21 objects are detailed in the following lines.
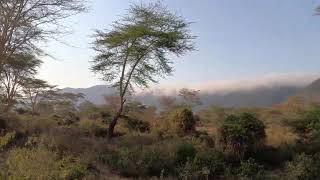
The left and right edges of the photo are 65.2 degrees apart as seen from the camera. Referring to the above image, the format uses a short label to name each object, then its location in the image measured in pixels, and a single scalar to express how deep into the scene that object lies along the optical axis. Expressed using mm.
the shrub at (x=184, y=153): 7110
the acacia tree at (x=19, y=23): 9989
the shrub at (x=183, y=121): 10999
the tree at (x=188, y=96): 33683
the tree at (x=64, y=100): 29832
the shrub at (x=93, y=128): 11410
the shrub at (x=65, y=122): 13584
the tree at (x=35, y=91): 22836
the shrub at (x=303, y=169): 5927
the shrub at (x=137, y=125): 13129
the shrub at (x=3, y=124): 10037
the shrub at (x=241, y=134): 7381
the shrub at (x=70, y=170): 4218
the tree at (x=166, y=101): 32569
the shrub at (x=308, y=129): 7537
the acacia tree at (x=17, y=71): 15403
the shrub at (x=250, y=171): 6066
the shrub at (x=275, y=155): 7356
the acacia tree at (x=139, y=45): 11689
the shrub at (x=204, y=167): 6075
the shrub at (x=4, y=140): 4548
